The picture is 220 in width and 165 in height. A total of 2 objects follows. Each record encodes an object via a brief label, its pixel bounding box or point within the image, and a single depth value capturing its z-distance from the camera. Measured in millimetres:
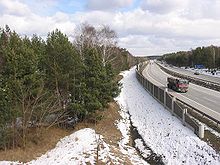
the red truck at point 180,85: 25273
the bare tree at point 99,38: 32136
